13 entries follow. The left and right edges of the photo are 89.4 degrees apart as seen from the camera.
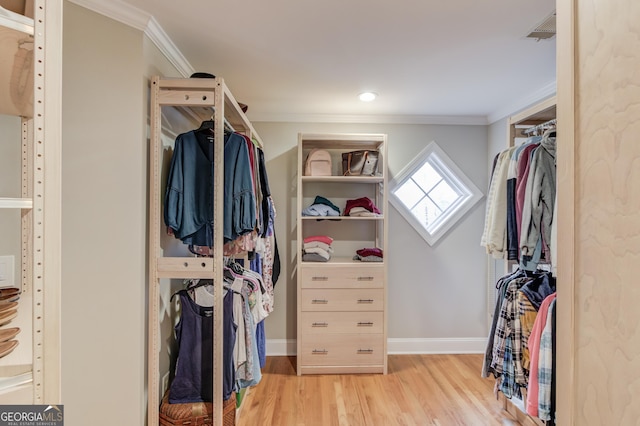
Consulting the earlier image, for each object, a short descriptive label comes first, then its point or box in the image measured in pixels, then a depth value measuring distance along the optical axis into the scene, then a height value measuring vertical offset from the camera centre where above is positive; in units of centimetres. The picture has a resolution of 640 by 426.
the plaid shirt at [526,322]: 182 -61
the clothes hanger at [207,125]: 195 +55
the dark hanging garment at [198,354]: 182 -80
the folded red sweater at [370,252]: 296 -34
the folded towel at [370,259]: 296 -40
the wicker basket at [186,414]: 175 -109
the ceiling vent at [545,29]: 163 +99
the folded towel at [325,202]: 310 +13
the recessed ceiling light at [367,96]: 272 +102
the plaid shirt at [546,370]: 156 -75
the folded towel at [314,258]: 295 -39
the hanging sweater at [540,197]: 177 +10
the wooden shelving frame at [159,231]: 169 -11
